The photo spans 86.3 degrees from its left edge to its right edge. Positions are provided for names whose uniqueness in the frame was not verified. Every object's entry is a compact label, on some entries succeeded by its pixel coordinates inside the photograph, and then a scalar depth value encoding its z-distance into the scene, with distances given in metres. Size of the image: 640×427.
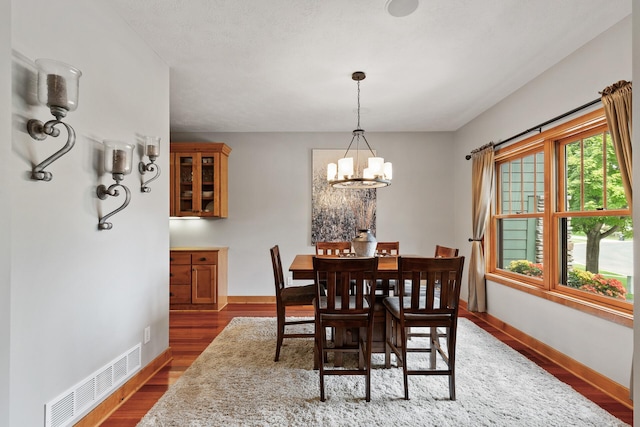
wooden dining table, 2.73
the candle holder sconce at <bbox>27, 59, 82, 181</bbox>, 1.53
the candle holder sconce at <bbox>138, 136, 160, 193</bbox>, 2.58
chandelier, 3.21
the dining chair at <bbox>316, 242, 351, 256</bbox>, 4.06
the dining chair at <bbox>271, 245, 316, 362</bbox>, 2.98
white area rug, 2.08
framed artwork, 5.27
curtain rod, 2.56
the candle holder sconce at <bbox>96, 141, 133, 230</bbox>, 2.08
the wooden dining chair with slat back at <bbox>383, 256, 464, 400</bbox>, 2.25
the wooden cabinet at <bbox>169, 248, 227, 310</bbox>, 4.75
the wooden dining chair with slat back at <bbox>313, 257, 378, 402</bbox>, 2.27
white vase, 3.22
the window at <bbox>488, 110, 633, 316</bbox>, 2.54
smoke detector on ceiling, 2.15
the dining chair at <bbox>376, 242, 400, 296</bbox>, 3.84
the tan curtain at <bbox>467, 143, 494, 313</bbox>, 4.11
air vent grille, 1.72
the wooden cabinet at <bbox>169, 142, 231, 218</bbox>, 4.90
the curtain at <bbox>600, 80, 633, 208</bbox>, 2.19
